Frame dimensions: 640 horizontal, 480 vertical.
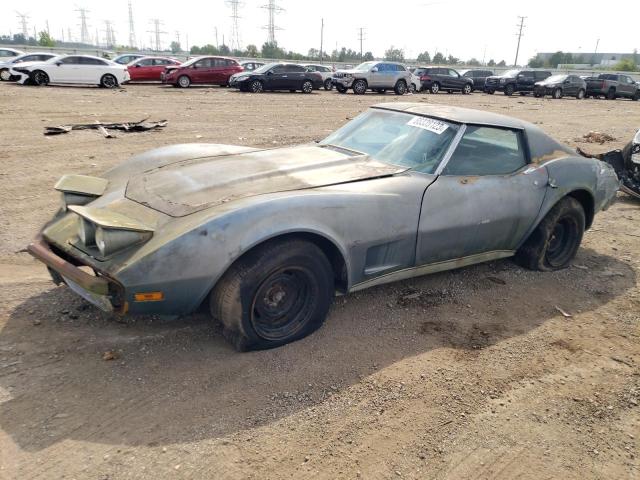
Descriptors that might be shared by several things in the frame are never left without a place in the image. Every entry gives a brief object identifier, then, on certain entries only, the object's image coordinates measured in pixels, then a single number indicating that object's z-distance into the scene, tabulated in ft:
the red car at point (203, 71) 72.90
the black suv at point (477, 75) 100.12
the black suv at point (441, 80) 88.84
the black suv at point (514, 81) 94.79
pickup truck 96.99
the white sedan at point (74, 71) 61.26
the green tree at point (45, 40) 221.66
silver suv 77.46
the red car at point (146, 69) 78.54
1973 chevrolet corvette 9.15
